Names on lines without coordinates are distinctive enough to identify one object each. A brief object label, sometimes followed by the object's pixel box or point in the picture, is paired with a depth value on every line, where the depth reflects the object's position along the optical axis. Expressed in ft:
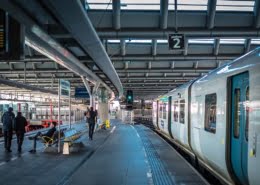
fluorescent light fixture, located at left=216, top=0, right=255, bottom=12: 25.68
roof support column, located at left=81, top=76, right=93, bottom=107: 51.80
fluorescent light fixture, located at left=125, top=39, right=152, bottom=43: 35.79
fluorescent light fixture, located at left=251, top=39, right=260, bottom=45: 35.11
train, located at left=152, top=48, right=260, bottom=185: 11.65
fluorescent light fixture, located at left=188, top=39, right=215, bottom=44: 35.21
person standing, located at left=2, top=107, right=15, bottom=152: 28.36
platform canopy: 20.42
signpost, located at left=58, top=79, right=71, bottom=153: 27.51
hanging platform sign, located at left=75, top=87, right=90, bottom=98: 53.22
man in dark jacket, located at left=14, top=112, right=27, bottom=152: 28.50
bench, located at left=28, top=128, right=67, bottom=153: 29.36
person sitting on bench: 28.54
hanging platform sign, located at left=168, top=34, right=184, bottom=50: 23.72
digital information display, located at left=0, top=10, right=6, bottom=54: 13.94
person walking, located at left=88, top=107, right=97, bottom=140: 41.49
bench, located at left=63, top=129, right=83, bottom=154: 27.36
